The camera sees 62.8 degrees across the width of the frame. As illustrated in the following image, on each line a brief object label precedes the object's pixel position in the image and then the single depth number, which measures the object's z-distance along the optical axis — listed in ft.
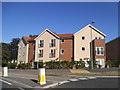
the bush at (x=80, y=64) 55.54
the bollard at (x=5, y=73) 34.30
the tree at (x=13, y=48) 117.97
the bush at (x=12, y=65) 67.78
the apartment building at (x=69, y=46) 66.13
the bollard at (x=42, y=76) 21.37
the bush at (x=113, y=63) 56.92
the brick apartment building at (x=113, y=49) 73.86
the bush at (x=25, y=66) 61.96
